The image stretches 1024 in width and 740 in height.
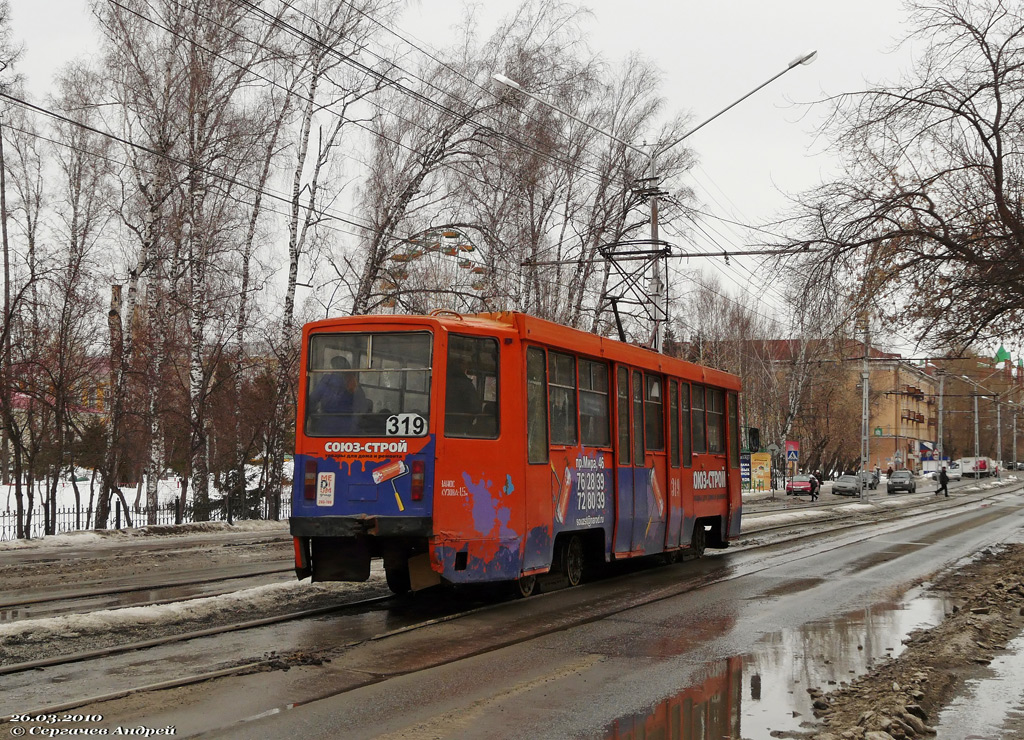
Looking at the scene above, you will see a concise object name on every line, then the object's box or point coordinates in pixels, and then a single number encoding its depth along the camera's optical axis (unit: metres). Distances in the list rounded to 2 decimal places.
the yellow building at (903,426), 92.56
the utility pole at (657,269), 23.44
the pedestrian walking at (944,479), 57.02
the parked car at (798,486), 58.16
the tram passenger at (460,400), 11.35
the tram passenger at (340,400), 11.51
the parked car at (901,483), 66.69
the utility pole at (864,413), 48.75
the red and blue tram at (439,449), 11.10
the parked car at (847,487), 63.19
